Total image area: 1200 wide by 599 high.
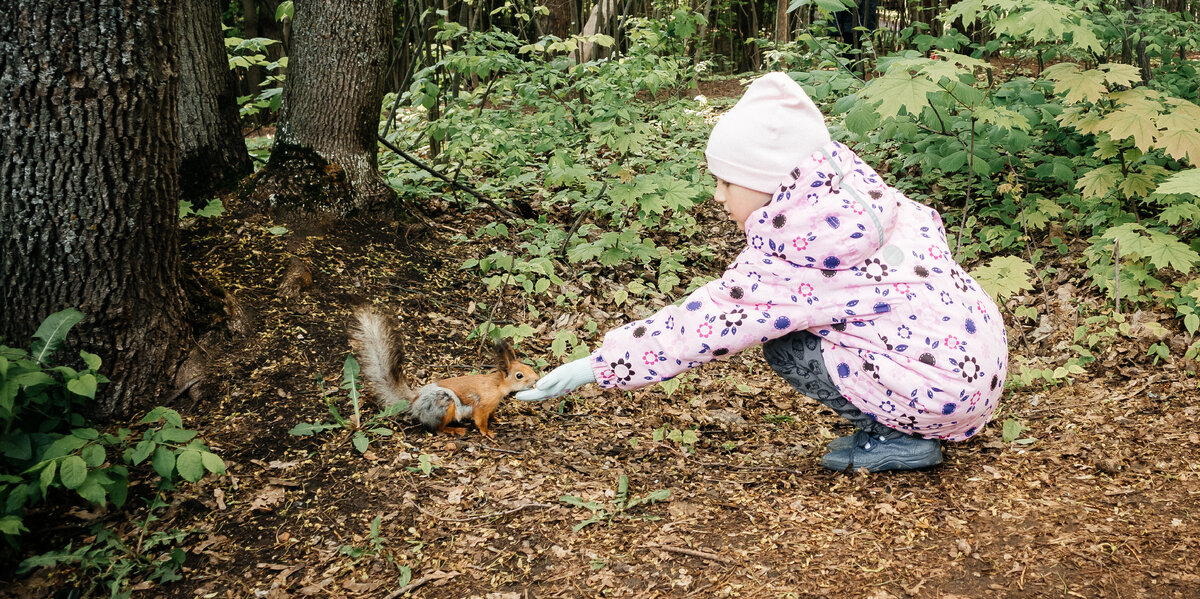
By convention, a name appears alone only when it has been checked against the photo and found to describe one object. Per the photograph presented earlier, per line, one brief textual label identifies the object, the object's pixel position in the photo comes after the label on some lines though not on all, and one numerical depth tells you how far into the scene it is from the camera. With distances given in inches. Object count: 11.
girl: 86.7
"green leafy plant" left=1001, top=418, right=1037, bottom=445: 109.5
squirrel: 115.3
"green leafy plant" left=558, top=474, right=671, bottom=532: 95.4
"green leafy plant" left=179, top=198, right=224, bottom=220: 147.1
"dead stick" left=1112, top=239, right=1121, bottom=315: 148.5
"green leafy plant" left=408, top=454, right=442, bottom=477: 105.2
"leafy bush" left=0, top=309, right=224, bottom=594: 80.4
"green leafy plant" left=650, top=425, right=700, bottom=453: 119.0
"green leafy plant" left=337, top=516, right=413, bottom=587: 87.8
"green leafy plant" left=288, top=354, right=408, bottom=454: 109.2
